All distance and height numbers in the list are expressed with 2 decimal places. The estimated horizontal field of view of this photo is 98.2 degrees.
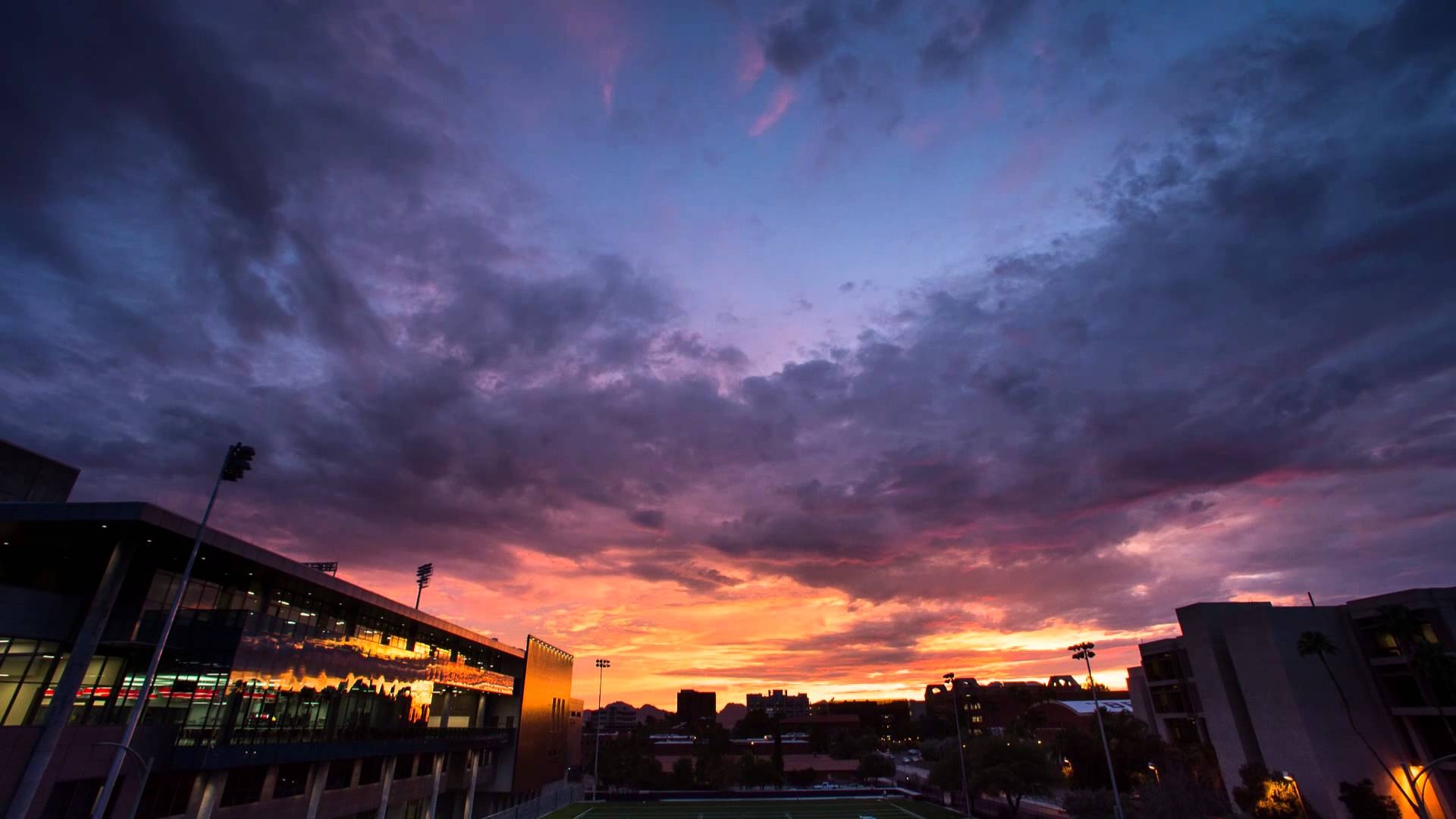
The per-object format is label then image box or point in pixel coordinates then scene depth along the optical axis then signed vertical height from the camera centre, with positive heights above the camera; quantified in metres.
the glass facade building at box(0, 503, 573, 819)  30.17 +1.84
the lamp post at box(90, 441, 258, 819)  26.45 +2.61
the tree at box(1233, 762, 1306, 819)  52.62 -6.17
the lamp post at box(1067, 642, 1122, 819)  64.04 +5.83
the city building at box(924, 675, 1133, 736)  156.89 +1.30
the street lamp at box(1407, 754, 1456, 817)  48.91 -5.37
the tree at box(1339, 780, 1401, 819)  49.34 -6.12
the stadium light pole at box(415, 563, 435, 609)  78.10 +15.29
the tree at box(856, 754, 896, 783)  116.25 -9.08
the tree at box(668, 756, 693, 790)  107.12 -9.75
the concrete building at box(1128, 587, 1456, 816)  51.47 +1.85
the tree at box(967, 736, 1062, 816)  64.06 -5.20
